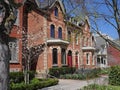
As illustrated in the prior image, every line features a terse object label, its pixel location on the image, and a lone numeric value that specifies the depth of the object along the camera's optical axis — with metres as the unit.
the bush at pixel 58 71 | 15.74
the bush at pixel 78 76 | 14.73
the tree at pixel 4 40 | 3.80
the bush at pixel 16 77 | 10.35
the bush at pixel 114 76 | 10.55
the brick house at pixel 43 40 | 13.17
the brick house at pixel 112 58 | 29.02
